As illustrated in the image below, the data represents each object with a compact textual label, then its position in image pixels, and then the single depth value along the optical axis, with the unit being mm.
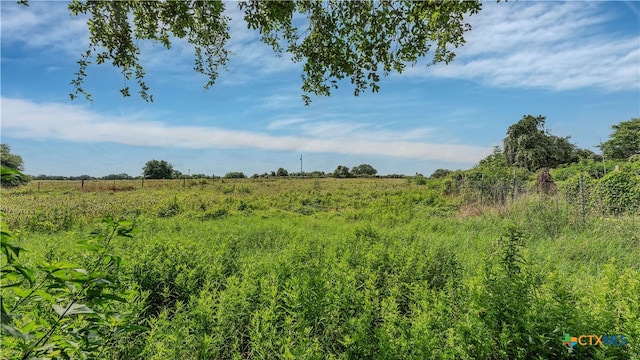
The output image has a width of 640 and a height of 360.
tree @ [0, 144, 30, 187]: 40875
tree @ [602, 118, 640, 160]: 40656
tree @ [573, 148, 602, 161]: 42066
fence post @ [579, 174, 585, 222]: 9877
